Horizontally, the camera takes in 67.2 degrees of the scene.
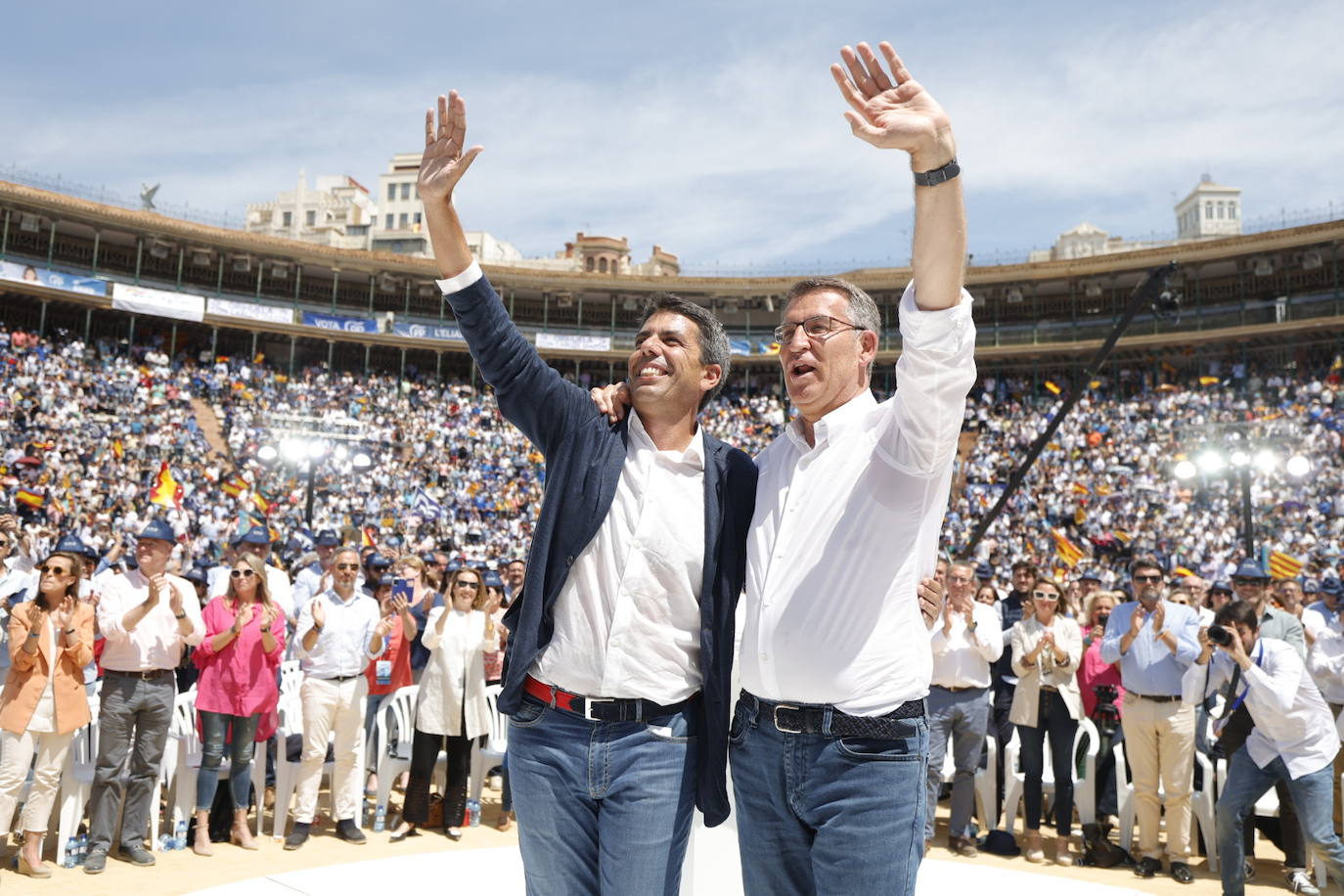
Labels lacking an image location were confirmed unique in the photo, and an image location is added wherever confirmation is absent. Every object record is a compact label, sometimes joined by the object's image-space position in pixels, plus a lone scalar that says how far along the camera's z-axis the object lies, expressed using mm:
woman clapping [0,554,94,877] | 6555
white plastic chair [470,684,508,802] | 8844
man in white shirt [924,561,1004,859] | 8008
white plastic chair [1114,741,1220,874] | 8070
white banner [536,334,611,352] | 37000
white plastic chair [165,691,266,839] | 7613
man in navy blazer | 2459
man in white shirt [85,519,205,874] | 6879
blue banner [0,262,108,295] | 29312
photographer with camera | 6234
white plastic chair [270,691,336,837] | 8023
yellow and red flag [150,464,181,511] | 15461
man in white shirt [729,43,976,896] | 2162
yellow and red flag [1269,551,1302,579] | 14035
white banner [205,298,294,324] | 32938
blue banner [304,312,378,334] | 34594
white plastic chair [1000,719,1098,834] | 8344
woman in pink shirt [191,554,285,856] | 7438
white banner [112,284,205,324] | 31016
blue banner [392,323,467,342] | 35562
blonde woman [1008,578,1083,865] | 8156
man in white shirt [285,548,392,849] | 7887
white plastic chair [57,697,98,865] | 6992
